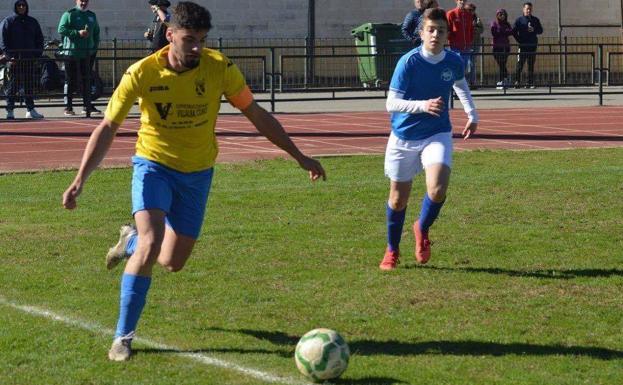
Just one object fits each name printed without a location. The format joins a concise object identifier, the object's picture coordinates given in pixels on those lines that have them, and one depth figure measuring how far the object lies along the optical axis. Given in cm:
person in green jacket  2258
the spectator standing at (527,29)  3095
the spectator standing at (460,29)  2425
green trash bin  2645
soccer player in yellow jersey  684
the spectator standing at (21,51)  2206
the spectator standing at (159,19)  1950
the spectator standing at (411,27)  2241
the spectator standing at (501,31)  3028
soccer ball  628
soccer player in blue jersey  941
